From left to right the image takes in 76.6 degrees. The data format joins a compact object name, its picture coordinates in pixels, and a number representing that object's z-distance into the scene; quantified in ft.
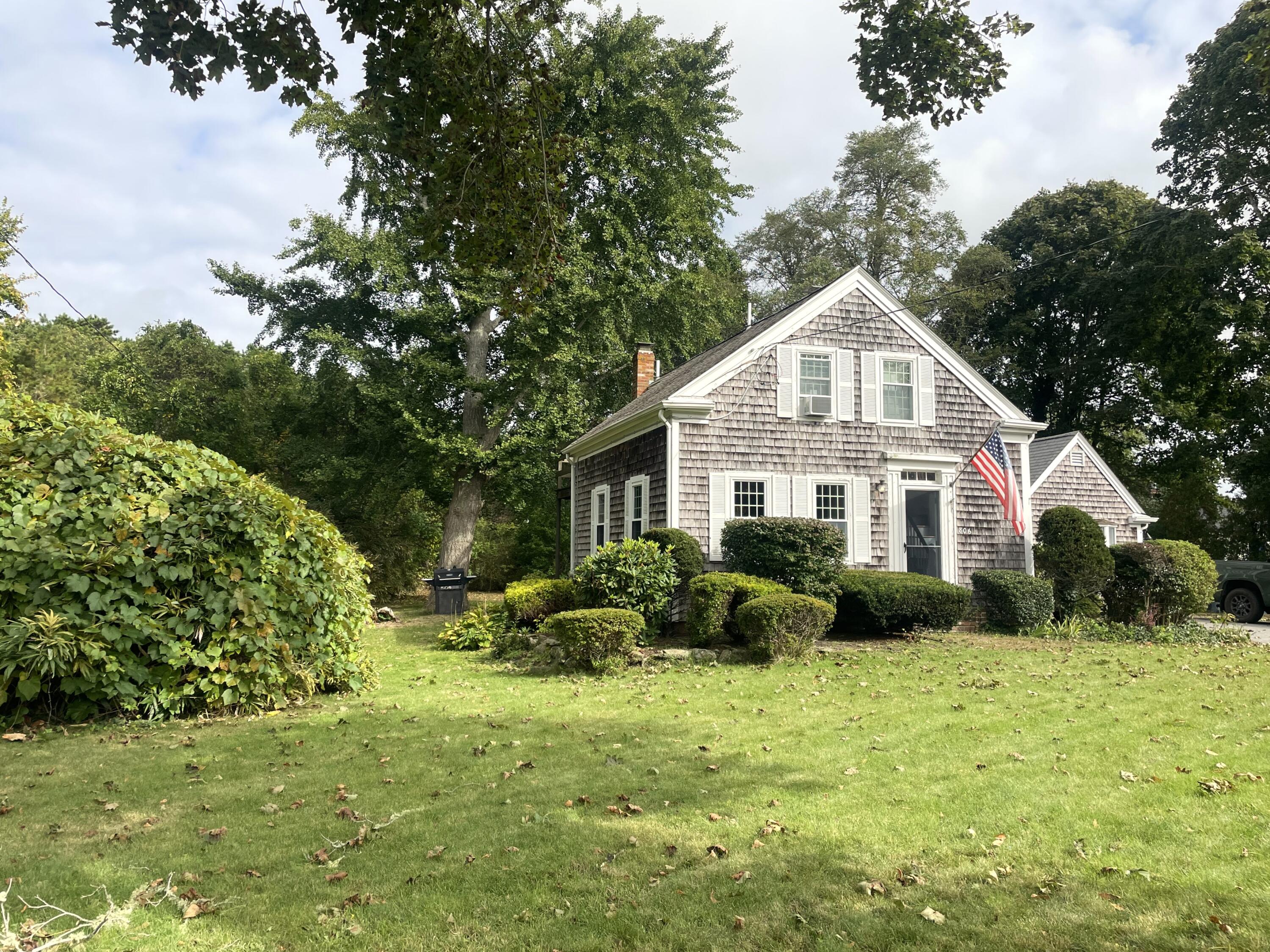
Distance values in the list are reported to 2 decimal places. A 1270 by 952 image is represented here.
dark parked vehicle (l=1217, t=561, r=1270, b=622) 59.52
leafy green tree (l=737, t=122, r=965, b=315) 118.32
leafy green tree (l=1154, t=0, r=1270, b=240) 79.15
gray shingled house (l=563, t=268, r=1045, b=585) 50.29
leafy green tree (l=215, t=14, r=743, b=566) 76.07
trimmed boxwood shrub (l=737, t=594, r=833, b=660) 37.32
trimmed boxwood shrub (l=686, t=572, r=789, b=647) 40.50
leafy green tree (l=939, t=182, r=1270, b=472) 87.25
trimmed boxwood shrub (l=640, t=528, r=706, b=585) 45.78
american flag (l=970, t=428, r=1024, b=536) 50.55
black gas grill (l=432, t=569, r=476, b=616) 64.08
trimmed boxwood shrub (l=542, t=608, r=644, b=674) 35.73
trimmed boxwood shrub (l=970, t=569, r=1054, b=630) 50.39
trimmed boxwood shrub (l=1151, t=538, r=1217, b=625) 52.29
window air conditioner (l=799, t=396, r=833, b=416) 52.26
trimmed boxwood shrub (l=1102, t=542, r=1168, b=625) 52.65
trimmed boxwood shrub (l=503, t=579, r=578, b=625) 46.80
